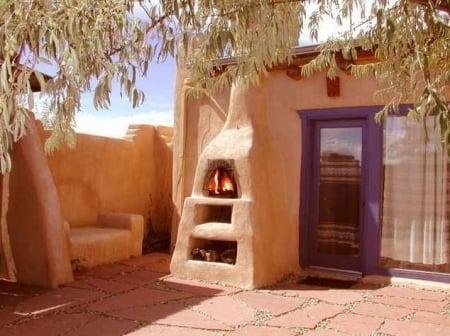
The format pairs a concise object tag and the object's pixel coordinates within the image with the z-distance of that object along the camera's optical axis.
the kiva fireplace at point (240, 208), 6.62
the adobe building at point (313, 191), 6.60
